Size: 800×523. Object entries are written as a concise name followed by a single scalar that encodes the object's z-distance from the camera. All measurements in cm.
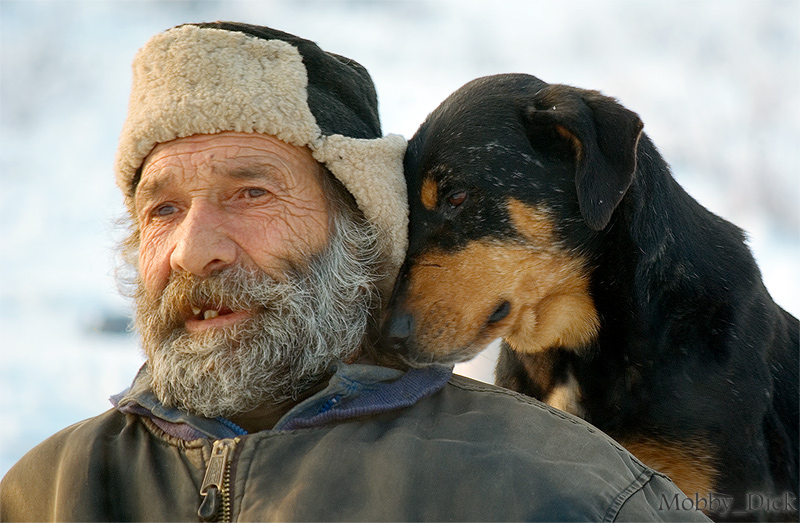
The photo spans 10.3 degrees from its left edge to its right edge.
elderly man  281
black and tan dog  298
